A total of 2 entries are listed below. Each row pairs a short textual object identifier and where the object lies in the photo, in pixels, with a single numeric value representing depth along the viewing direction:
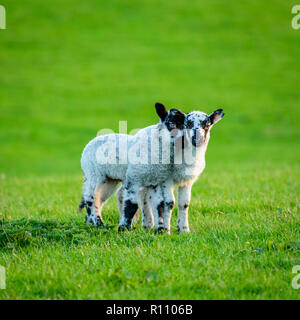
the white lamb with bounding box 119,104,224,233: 14.20
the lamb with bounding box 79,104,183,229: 15.74
